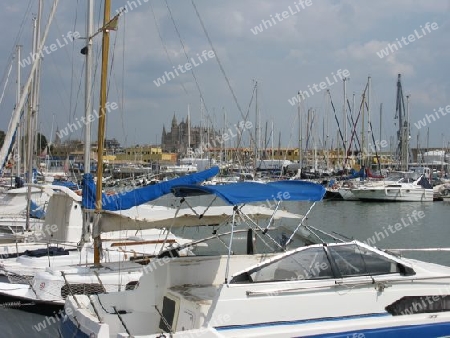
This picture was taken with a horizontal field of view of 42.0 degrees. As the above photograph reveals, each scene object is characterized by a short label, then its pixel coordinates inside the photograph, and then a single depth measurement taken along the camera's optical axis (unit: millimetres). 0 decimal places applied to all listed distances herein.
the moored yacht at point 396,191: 50312
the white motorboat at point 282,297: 7711
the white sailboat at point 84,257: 12258
